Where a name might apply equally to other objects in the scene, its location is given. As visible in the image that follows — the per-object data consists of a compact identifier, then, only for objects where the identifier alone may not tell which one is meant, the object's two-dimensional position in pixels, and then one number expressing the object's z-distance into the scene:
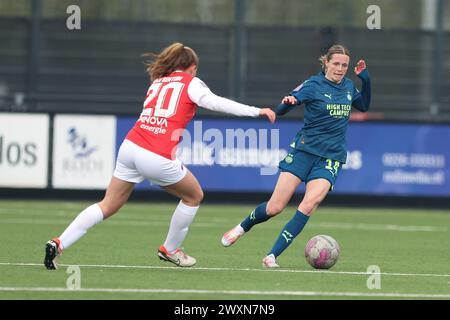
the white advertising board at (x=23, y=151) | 20.89
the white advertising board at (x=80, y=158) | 21.02
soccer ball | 11.55
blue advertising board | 21.45
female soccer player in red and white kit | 10.77
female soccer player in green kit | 11.68
